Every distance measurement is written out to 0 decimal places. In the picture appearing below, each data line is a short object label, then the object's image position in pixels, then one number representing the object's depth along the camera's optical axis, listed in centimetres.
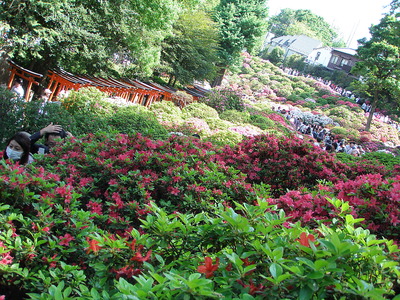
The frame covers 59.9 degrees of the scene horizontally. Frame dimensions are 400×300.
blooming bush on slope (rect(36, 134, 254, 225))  295
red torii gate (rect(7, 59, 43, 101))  970
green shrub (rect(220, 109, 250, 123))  1794
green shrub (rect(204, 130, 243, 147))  1029
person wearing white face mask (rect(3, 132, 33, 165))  396
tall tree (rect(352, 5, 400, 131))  2819
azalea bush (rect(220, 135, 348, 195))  478
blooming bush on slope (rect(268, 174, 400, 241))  274
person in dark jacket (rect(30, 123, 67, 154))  455
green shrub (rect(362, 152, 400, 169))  1121
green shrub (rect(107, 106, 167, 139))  737
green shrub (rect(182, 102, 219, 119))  1465
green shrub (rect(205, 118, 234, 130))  1372
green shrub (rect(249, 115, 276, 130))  1817
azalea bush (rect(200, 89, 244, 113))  1958
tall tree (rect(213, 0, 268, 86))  2986
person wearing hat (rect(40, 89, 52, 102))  1043
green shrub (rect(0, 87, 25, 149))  564
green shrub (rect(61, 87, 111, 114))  806
